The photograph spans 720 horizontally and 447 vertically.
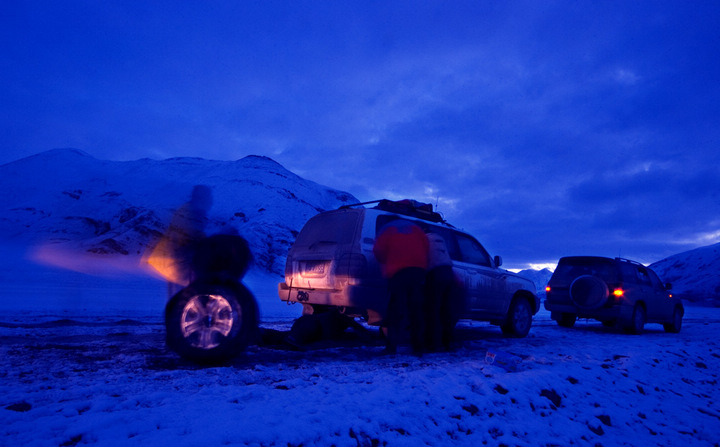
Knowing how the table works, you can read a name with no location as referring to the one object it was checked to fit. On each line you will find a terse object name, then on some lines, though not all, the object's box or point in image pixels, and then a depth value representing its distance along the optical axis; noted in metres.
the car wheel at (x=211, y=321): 3.71
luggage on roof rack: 6.04
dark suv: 9.58
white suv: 5.20
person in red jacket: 5.00
